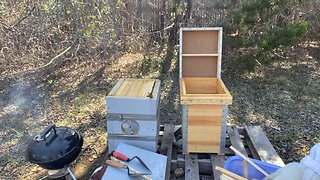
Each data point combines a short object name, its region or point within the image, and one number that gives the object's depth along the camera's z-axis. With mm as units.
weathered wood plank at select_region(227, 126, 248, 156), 1763
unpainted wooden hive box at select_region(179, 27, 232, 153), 1593
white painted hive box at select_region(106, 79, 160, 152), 1513
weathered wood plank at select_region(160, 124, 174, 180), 1614
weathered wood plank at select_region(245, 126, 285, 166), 1602
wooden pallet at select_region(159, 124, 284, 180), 1596
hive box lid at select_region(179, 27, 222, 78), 1992
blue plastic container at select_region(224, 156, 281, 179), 1245
